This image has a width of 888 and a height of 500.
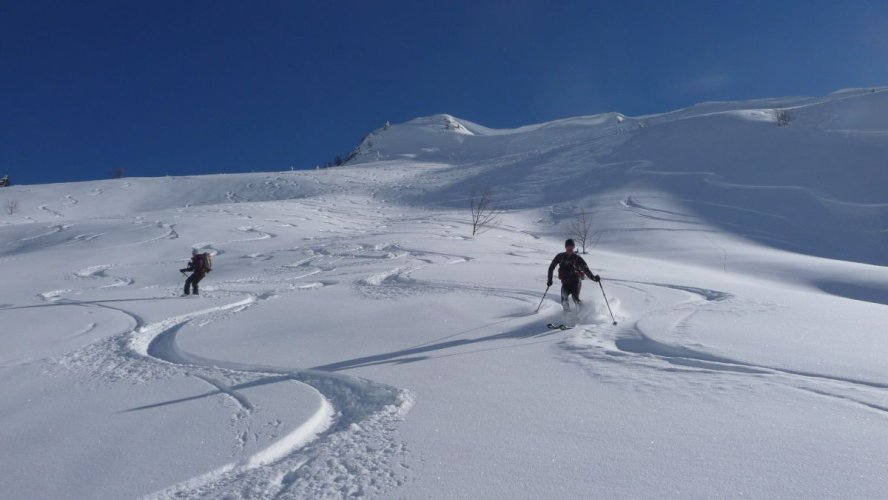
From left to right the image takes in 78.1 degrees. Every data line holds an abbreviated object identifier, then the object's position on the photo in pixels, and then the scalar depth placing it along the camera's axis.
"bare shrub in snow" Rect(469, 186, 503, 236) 31.23
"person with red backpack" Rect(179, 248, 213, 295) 12.68
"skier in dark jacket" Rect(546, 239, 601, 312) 8.38
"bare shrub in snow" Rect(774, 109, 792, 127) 44.88
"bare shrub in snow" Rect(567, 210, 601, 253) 28.78
